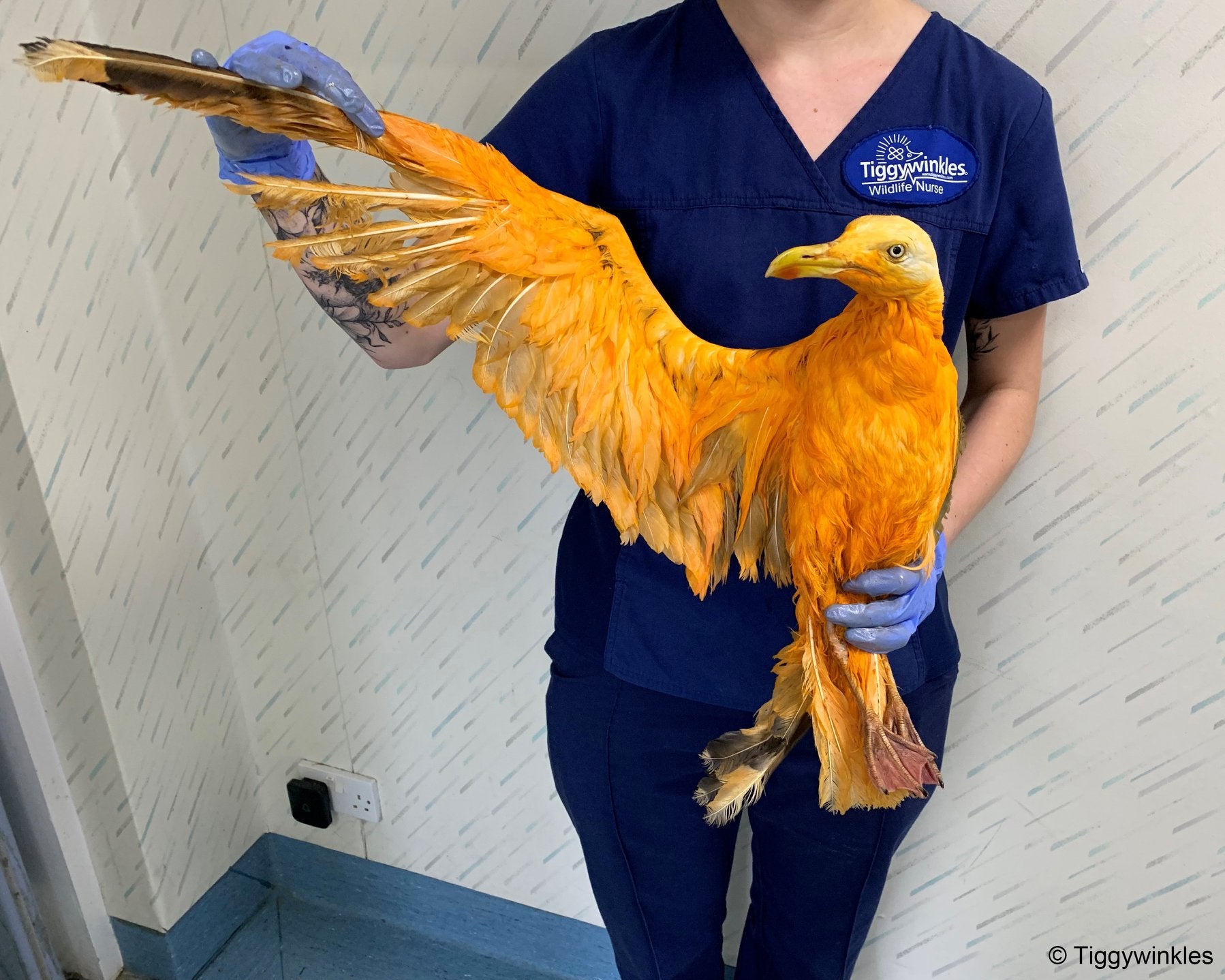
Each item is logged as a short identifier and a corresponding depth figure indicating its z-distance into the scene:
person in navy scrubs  0.85
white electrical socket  1.64
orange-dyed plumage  0.67
